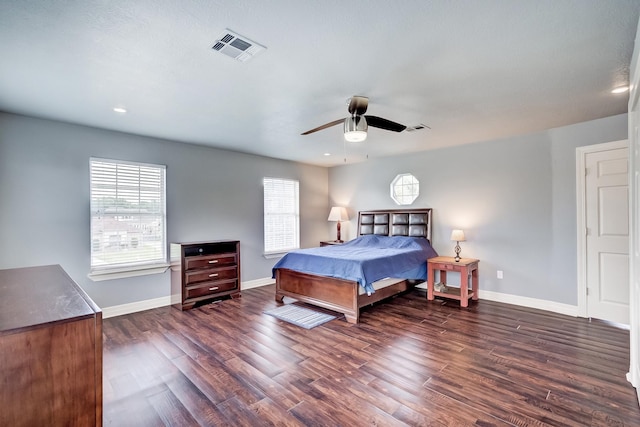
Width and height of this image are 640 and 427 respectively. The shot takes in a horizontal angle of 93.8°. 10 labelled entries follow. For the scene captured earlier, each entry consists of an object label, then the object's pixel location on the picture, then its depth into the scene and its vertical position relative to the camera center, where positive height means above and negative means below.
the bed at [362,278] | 3.78 -0.83
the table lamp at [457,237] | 4.55 -0.37
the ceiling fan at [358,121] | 2.88 +0.90
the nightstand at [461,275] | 4.28 -0.95
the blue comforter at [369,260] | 3.75 -0.64
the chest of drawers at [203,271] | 4.29 -0.85
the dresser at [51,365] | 1.03 -0.55
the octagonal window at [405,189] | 5.64 +0.47
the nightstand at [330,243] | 6.24 -0.61
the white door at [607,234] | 3.53 -0.28
